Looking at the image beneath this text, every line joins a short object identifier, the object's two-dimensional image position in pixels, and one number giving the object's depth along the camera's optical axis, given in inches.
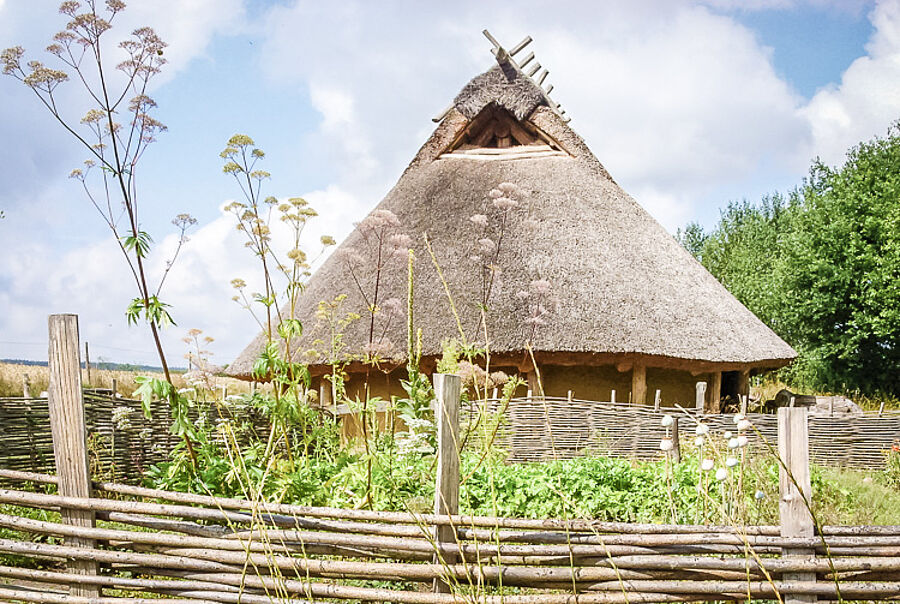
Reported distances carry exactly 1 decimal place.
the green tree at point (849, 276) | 577.6
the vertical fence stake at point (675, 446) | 263.0
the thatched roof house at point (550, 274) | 366.9
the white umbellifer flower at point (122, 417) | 198.3
